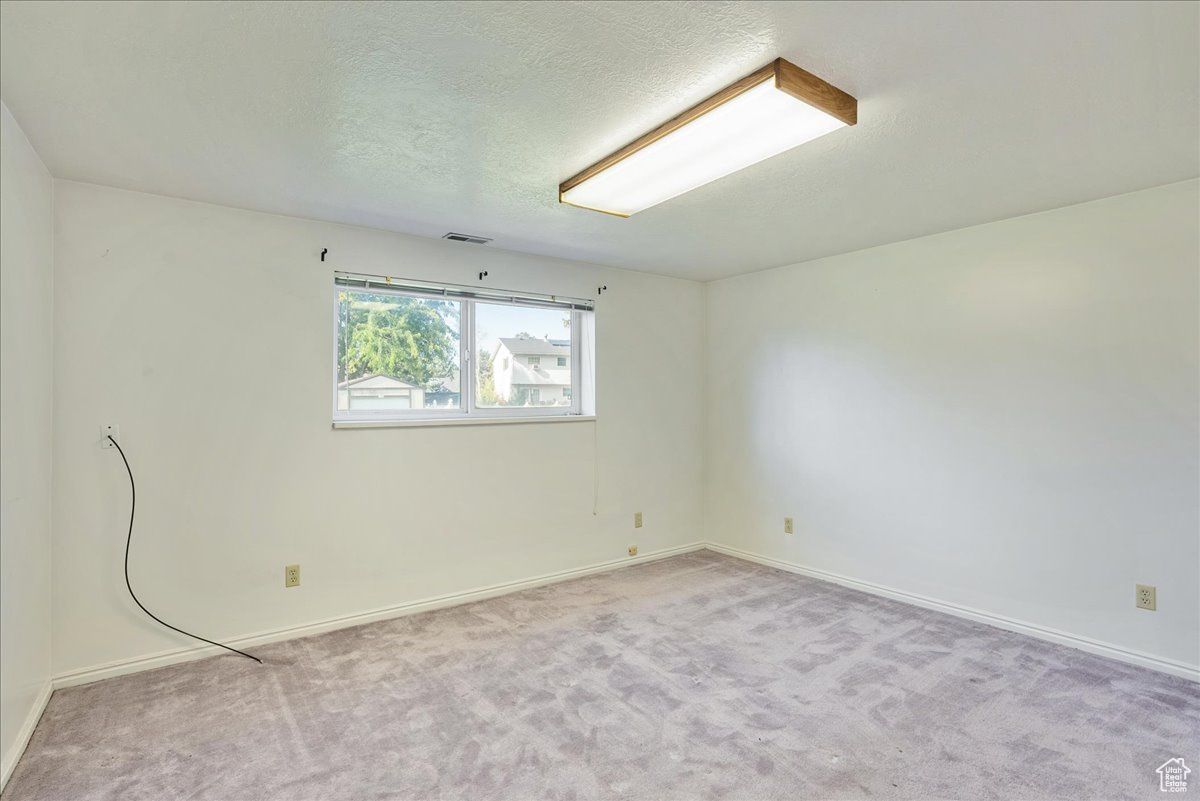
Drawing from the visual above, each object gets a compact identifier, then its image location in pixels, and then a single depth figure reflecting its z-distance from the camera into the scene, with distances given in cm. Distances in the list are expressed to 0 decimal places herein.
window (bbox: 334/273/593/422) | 329
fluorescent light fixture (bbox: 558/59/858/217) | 172
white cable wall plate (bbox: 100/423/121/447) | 257
